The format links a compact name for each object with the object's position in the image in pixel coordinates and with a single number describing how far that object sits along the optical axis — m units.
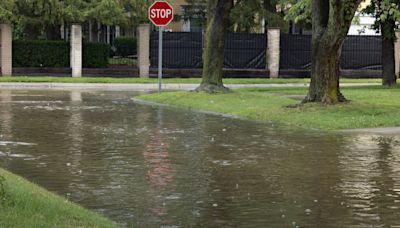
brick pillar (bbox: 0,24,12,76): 41.50
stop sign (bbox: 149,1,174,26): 37.79
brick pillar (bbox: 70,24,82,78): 42.41
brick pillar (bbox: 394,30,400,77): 45.06
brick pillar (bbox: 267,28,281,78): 44.31
